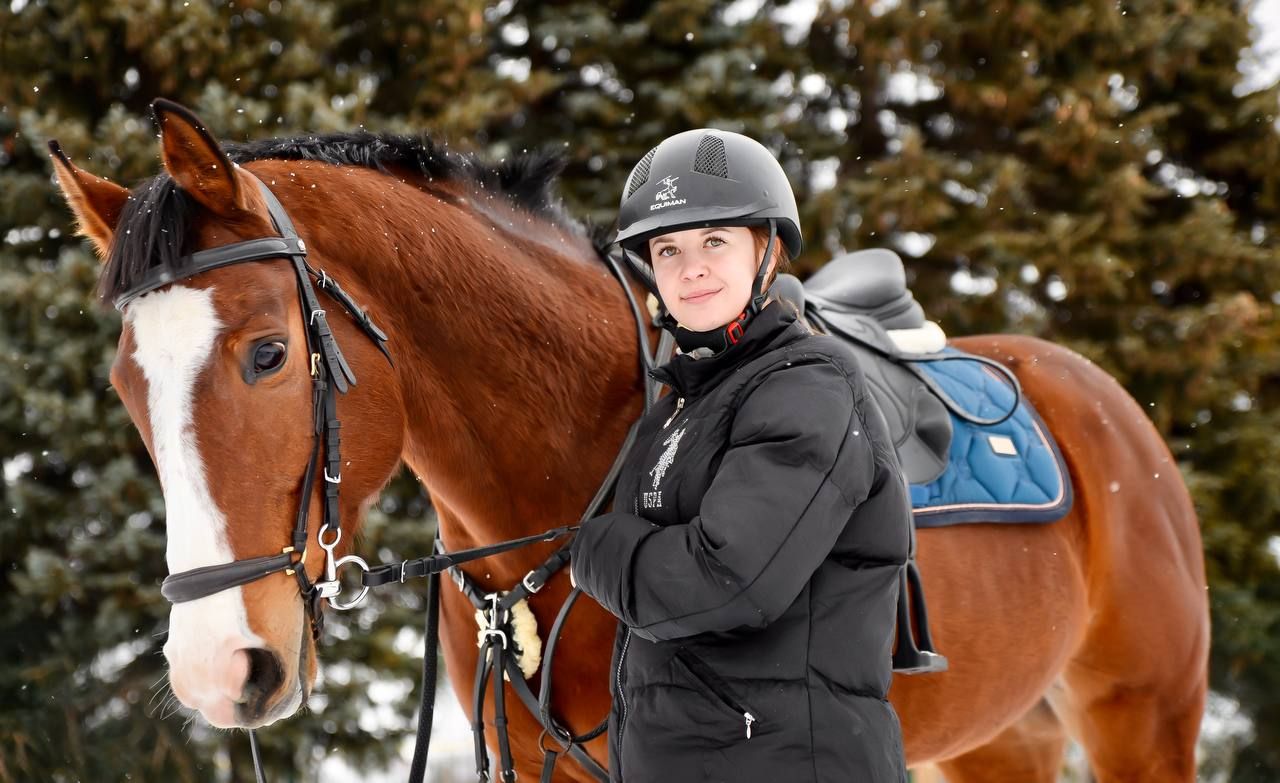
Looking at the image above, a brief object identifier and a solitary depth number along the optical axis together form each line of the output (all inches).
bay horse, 190.7
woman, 183.7
